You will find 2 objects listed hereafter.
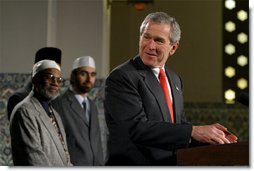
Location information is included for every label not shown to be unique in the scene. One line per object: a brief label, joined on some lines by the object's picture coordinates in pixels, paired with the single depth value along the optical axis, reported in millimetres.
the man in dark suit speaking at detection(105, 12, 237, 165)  3658
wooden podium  3273
